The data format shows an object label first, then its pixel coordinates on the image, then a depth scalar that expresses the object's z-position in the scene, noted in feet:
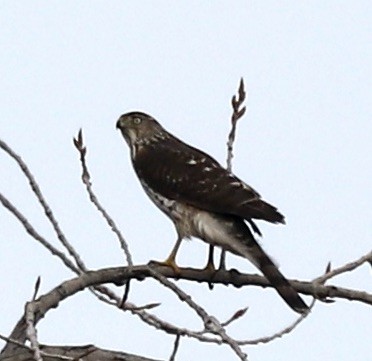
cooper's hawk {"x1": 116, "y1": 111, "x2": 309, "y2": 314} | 38.42
